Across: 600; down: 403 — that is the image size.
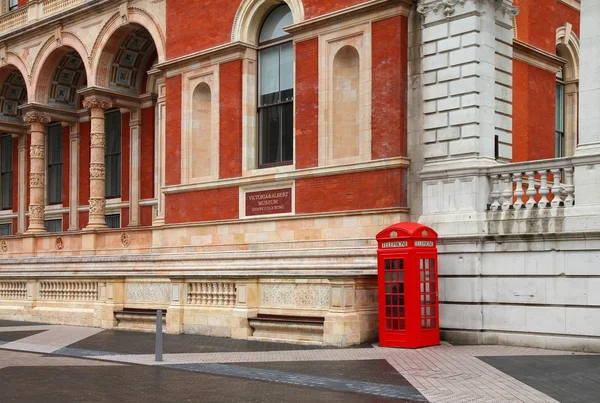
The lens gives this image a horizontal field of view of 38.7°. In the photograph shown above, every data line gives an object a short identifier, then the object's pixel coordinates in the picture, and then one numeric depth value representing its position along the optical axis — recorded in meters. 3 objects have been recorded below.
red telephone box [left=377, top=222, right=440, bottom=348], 15.19
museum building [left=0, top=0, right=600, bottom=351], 15.42
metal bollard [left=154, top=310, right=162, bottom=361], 14.23
